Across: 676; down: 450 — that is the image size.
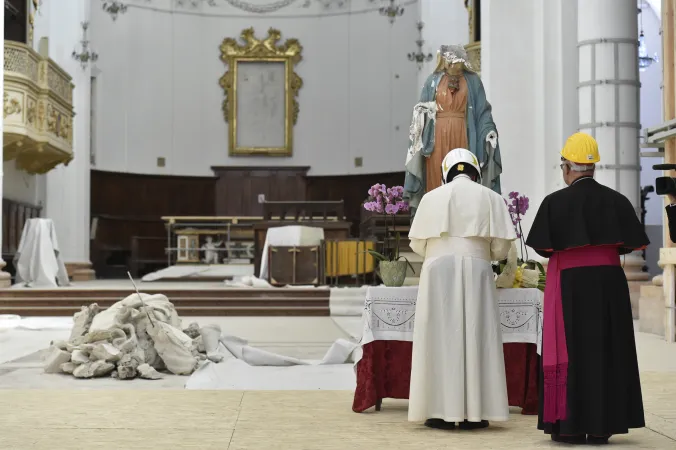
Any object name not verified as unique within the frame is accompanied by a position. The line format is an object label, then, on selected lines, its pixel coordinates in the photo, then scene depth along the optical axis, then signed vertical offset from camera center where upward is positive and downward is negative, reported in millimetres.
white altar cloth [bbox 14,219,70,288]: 17250 -255
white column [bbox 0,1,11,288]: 15899 -635
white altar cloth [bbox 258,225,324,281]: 16188 +130
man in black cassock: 4586 -353
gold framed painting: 25531 +4246
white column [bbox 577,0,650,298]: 12227 +2122
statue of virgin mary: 6867 +884
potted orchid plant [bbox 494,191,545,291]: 5891 -137
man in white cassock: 5023 -384
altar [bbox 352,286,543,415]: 5723 -640
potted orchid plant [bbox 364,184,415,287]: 6070 +241
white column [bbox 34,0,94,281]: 21094 +1925
